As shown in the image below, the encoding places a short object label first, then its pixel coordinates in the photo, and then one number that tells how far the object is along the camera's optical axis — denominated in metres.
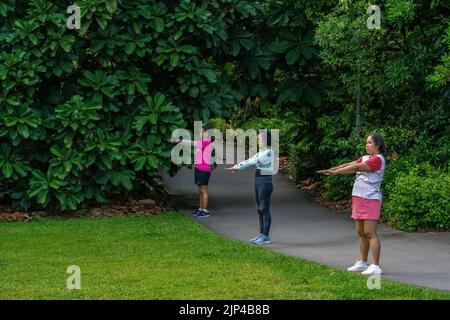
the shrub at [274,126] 23.70
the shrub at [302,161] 18.73
